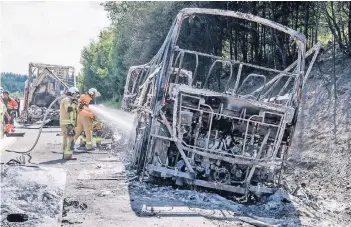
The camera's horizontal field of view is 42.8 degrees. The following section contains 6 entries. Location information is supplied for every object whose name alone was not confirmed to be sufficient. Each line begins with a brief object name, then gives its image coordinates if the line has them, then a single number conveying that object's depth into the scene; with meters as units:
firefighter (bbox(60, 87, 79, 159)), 9.42
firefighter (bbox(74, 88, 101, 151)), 10.54
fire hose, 9.62
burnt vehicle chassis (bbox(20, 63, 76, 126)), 18.79
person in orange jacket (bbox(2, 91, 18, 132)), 14.26
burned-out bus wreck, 6.85
